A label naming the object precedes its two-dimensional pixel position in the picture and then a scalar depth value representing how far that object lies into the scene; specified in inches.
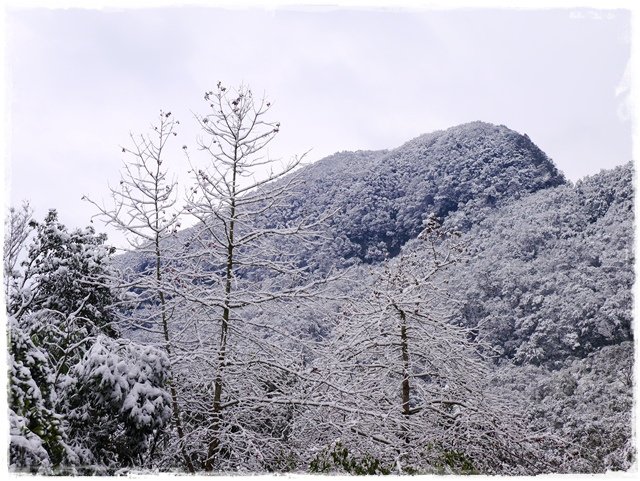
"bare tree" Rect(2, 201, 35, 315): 301.3
